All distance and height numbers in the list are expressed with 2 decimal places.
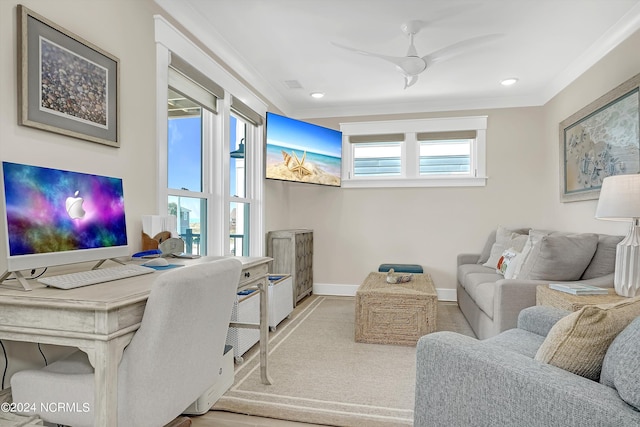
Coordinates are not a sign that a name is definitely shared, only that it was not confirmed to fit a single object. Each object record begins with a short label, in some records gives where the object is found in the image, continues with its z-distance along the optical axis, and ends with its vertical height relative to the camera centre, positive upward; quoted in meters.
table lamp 2.09 -0.05
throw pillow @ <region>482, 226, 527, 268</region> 3.85 -0.35
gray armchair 0.94 -0.50
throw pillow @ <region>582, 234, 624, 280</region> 2.60 -0.34
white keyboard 1.27 -0.25
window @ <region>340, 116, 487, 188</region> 4.80 +0.76
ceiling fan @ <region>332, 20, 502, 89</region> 2.70 +1.17
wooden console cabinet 4.32 -0.51
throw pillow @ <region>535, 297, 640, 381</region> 1.14 -0.40
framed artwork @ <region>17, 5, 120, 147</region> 1.59 +0.60
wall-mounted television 4.22 +0.70
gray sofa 2.59 -0.43
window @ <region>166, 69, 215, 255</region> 2.76 +0.41
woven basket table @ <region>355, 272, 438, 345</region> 3.11 -0.88
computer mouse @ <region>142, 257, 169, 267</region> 1.83 -0.26
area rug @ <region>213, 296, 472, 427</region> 2.03 -1.10
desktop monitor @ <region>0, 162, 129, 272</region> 1.30 -0.03
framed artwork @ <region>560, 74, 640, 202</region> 2.75 +0.57
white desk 1.11 -0.34
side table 2.05 -0.50
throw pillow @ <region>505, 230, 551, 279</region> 2.96 -0.38
